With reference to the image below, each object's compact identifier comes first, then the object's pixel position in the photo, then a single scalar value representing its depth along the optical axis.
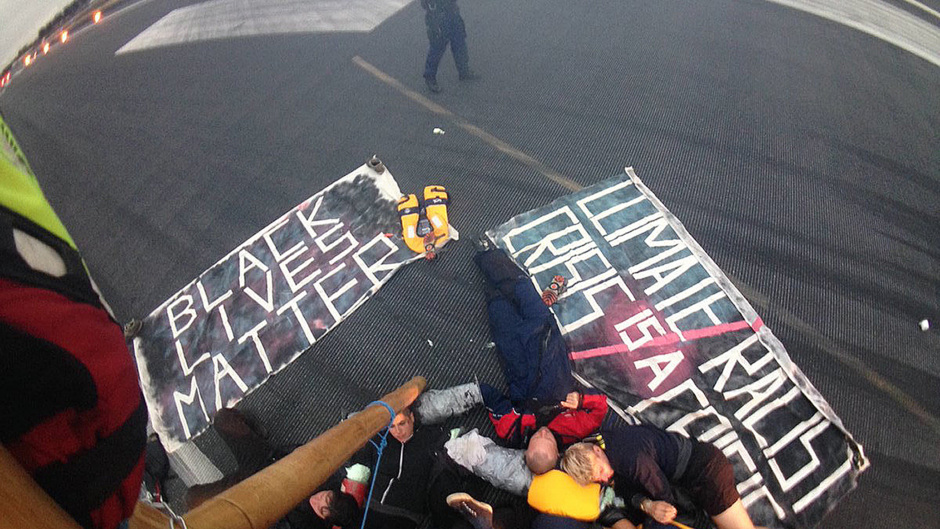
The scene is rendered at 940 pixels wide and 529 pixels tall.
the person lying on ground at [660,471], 1.50
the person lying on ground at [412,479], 1.58
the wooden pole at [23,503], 0.37
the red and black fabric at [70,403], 0.42
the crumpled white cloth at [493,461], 1.61
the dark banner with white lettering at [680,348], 1.64
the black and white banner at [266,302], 2.04
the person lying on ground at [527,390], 1.69
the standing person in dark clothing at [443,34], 2.71
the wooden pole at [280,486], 0.60
